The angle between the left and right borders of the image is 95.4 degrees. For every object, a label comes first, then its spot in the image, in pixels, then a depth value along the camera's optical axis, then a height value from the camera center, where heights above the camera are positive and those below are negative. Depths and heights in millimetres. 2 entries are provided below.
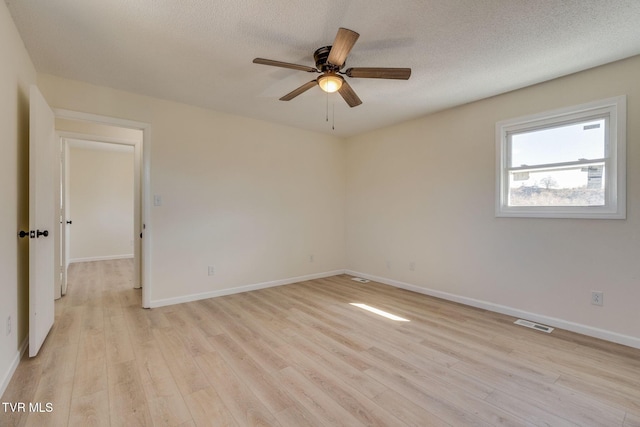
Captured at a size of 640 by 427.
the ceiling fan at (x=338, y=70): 1848 +1053
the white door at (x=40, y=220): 2160 -93
